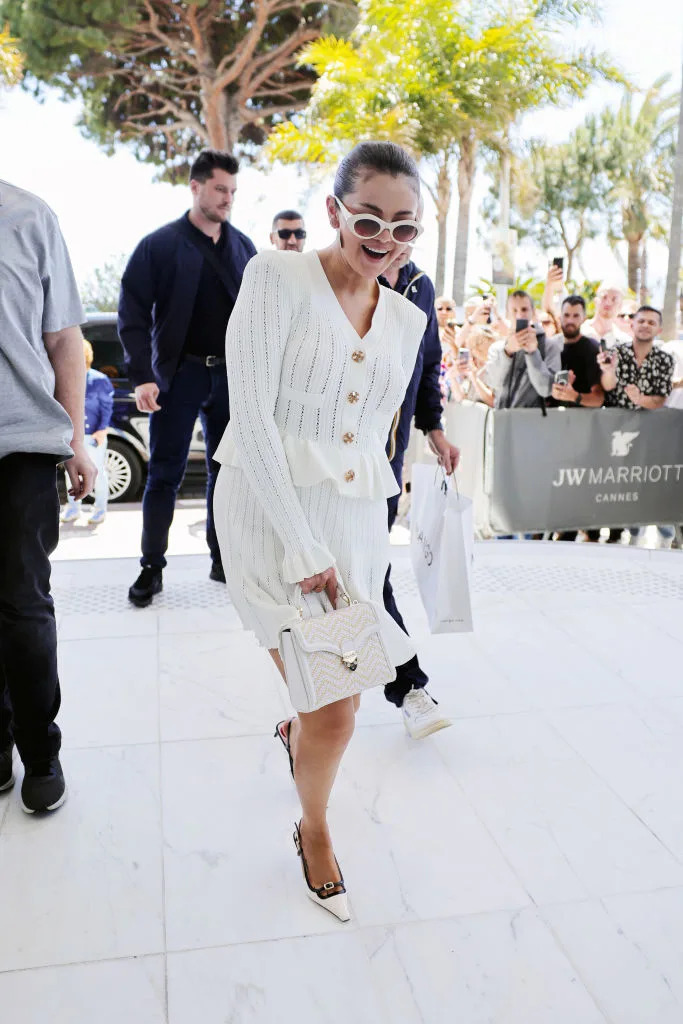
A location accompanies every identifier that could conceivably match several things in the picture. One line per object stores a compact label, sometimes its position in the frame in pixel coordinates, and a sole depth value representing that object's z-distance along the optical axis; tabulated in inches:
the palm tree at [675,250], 417.4
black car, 248.5
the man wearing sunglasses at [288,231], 152.7
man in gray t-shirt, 75.1
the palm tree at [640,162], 1421.0
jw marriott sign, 181.0
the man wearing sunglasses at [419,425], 94.2
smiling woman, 60.9
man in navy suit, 131.0
